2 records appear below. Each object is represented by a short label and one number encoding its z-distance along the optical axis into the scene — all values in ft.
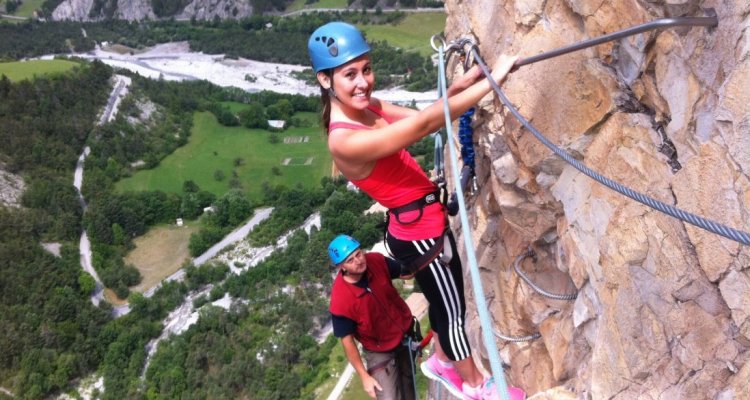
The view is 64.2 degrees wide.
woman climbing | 9.59
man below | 14.38
